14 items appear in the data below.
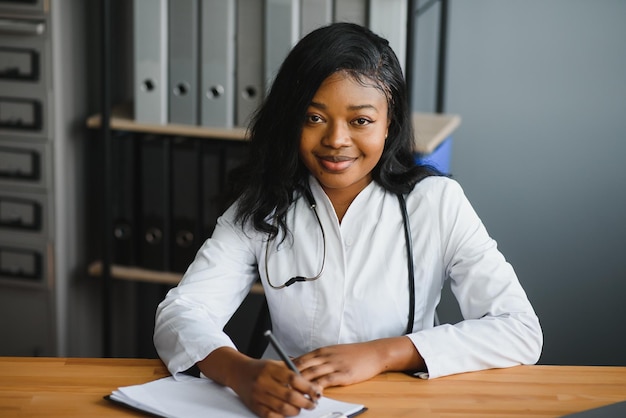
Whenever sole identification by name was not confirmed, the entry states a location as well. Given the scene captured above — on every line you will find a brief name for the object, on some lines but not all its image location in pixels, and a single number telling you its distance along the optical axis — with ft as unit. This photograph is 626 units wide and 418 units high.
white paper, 3.77
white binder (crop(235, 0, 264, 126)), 7.44
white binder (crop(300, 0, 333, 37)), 7.25
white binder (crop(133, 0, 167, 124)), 7.59
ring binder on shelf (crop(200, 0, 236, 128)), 7.48
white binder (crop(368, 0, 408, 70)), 7.19
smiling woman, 4.75
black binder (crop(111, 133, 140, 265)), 8.06
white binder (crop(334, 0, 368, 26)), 7.23
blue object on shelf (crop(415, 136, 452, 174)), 7.30
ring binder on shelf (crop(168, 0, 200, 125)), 7.55
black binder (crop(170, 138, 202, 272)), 7.93
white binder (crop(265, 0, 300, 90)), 7.30
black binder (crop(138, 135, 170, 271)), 7.97
